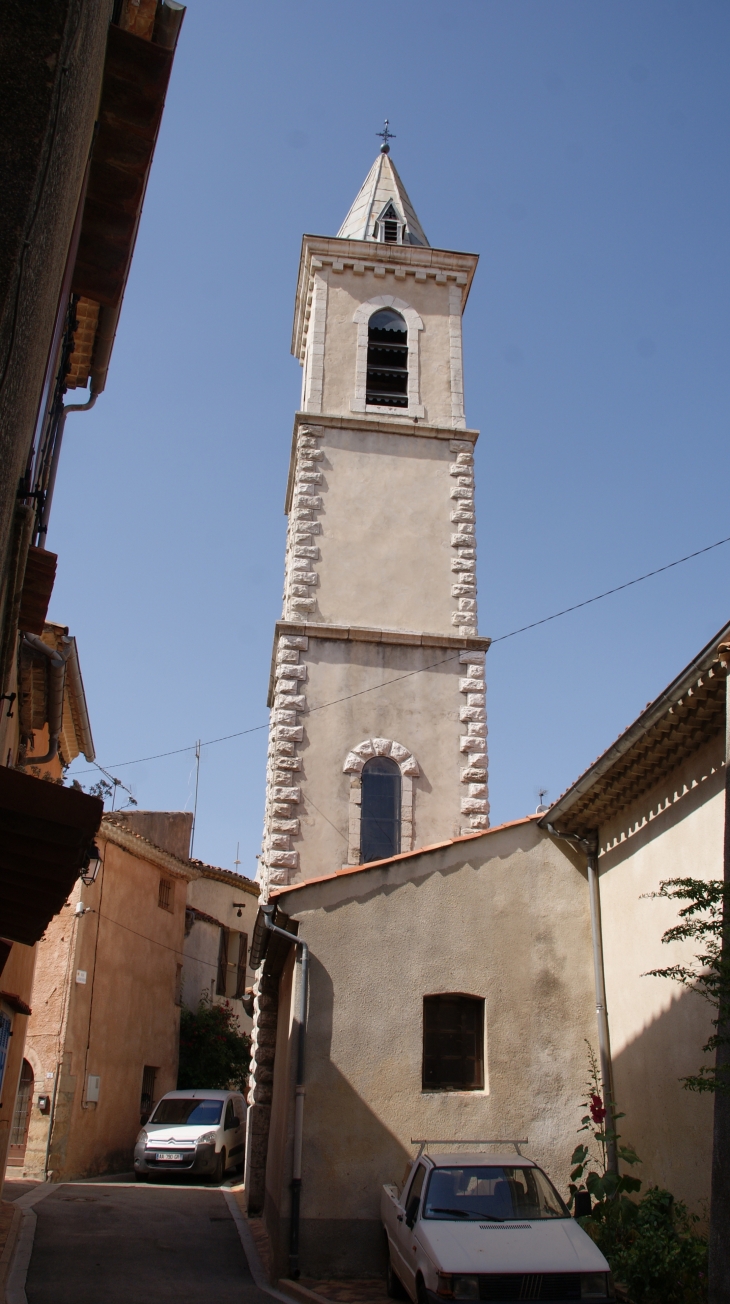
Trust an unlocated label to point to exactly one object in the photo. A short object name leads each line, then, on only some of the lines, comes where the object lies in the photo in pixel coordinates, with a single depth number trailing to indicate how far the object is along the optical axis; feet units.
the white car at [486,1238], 23.41
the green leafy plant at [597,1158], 30.60
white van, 60.75
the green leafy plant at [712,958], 21.94
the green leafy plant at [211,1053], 82.79
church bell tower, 49.55
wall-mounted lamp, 62.49
